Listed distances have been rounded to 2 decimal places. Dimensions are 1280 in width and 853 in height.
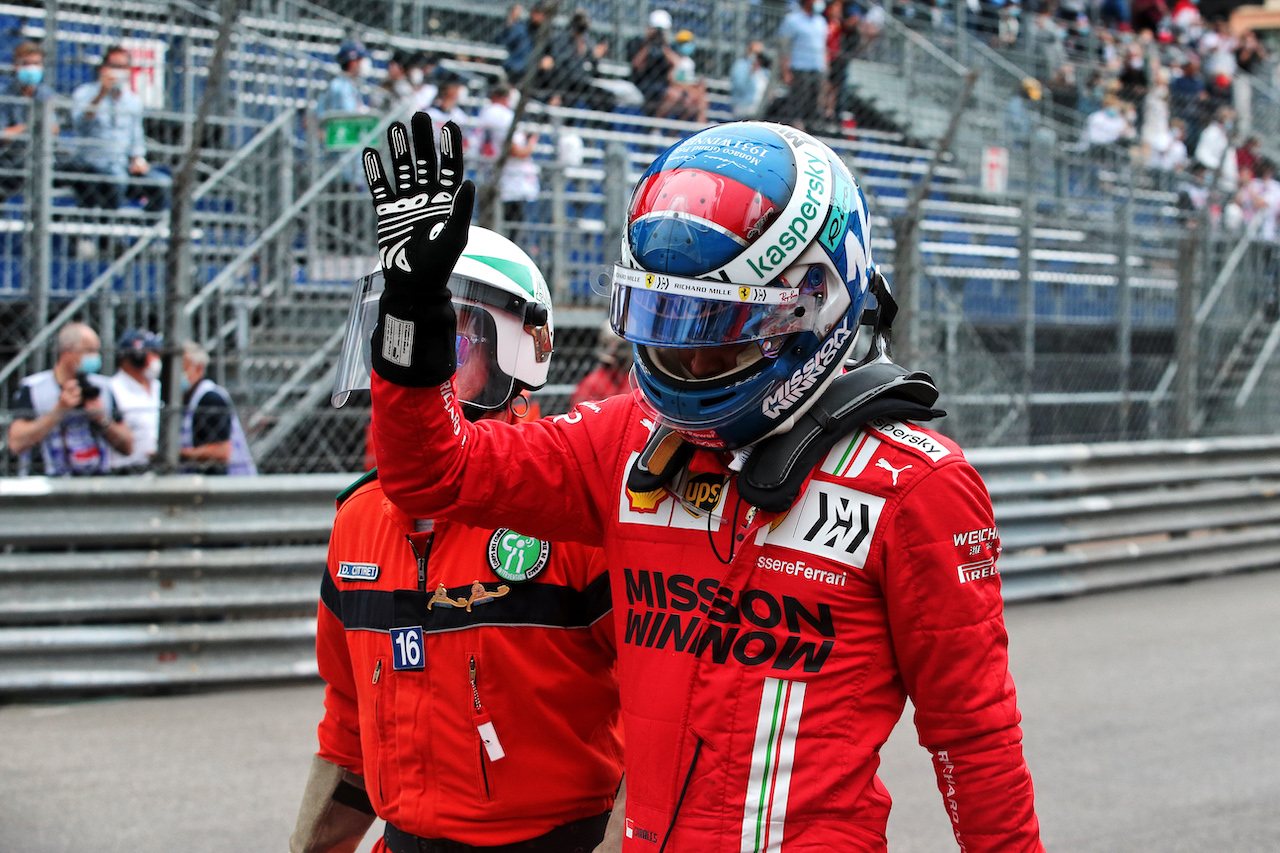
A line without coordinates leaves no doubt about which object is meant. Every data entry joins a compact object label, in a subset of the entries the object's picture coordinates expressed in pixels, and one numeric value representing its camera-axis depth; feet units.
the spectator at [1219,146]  50.55
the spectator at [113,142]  25.68
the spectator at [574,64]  31.37
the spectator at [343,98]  27.30
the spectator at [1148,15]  67.21
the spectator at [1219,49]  64.54
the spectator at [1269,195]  47.39
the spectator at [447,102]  30.63
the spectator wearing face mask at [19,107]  24.21
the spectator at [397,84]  28.99
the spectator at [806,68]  33.54
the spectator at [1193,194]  41.76
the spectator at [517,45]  35.42
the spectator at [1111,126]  49.96
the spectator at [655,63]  35.27
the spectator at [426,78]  31.11
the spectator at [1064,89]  52.21
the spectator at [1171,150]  50.34
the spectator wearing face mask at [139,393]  22.27
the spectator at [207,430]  22.22
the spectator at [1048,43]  53.67
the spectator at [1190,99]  52.95
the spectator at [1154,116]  50.47
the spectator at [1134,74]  53.06
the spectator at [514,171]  26.11
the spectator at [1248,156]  50.90
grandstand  24.54
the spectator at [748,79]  36.88
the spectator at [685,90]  35.40
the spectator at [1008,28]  52.54
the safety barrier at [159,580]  20.51
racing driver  6.36
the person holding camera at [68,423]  21.54
